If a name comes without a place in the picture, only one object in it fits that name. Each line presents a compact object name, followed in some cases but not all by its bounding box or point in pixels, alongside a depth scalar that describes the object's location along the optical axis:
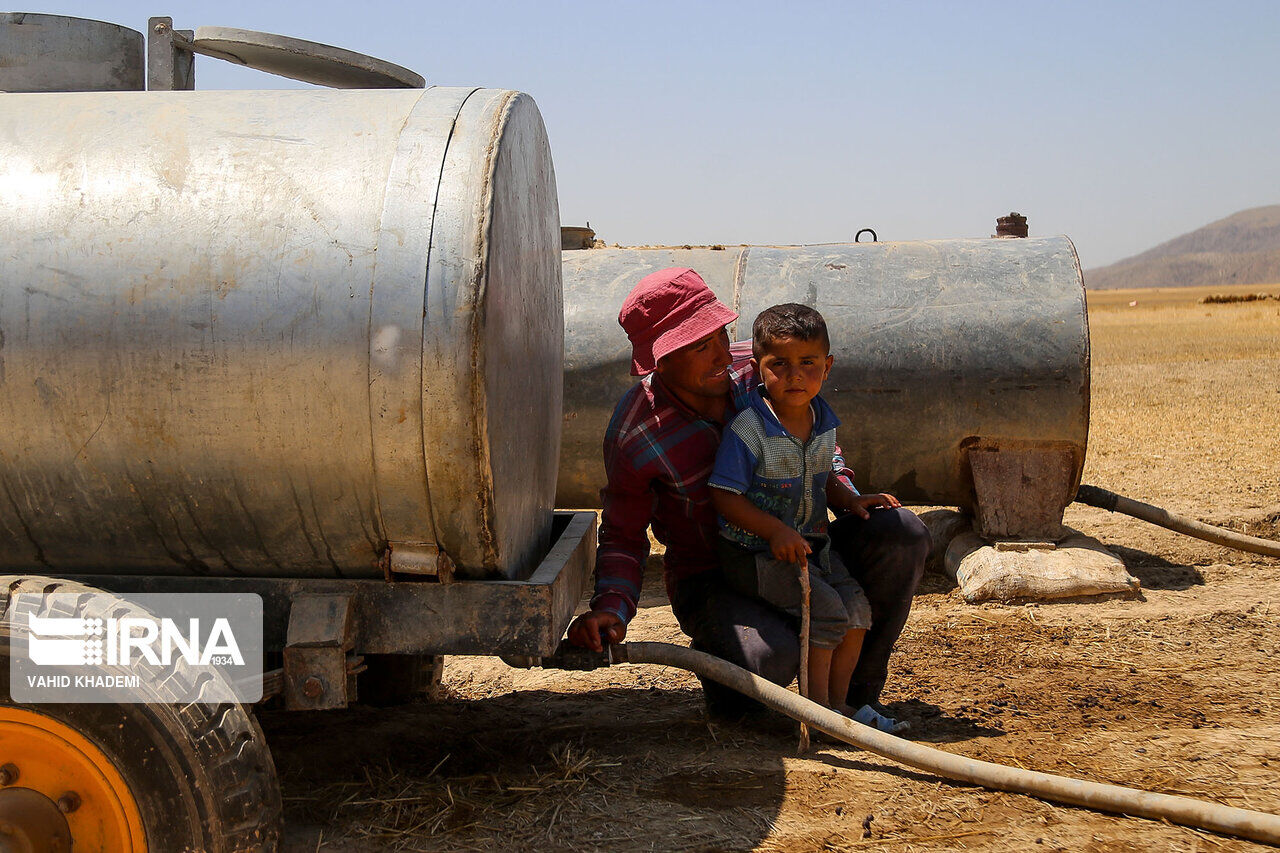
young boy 3.25
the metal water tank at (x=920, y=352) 5.59
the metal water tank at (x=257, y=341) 2.41
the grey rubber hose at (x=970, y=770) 2.65
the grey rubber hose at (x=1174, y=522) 5.58
